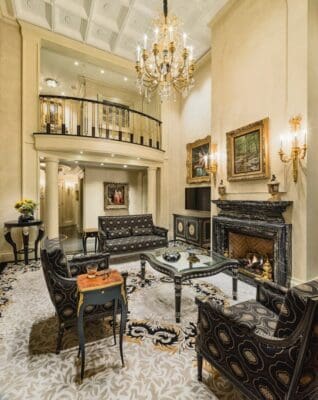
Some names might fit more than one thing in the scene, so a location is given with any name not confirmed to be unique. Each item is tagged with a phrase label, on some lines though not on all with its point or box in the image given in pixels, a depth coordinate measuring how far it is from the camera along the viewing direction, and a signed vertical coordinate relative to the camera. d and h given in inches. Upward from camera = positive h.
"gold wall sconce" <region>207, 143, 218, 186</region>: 189.5 +34.6
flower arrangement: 179.3 -6.7
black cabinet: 230.1 -34.9
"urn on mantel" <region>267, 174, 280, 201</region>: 135.9 +7.8
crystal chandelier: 130.6 +91.0
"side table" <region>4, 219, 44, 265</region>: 174.1 -29.5
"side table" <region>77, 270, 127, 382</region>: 68.8 -32.1
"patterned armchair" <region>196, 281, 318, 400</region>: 40.9 -36.3
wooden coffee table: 105.2 -38.5
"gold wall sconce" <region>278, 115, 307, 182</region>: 126.0 +31.7
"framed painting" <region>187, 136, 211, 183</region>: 246.4 +50.5
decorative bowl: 129.4 -36.2
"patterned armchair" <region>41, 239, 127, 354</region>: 79.6 -35.7
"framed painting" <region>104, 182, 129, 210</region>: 321.9 +7.2
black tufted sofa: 182.7 -34.2
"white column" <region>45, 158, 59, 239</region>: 209.6 +1.6
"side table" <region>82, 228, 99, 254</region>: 211.1 -35.5
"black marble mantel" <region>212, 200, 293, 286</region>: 132.3 -18.6
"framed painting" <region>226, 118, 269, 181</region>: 147.7 +37.0
